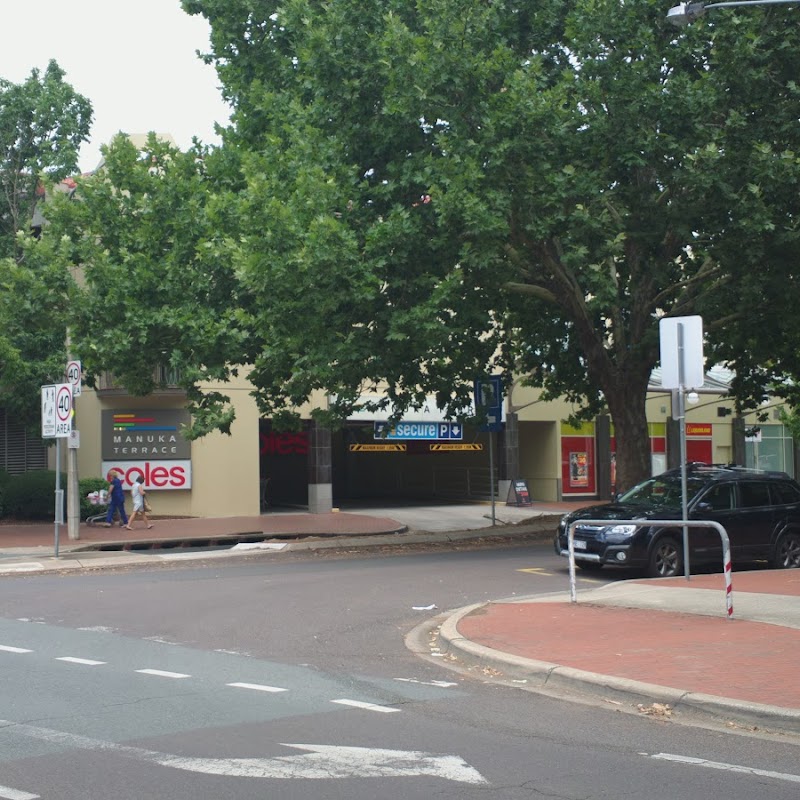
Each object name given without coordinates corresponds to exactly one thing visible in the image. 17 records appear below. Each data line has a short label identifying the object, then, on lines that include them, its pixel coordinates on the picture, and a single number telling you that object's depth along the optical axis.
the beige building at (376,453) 31.91
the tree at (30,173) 26.53
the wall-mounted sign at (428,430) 38.53
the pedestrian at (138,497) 27.55
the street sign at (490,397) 25.11
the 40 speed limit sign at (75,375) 23.59
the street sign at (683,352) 14.52
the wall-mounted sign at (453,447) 42.47
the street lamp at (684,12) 13.95
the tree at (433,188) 18.88
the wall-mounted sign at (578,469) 42.78
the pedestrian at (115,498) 27.22
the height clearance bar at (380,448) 43.38
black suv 16.98
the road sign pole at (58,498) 21.62
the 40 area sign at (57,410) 22.36
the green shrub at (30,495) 29.69
